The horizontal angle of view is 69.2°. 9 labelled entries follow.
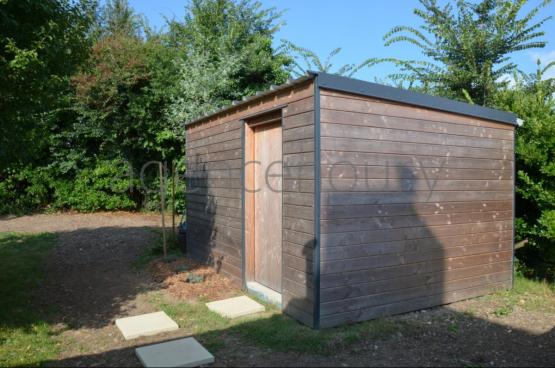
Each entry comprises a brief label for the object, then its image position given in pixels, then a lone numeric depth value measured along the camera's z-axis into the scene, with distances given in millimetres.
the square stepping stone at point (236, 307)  4726
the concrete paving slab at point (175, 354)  3334
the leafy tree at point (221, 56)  11375
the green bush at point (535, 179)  5824
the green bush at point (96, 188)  12586
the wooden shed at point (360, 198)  4137
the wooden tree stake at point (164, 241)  7482
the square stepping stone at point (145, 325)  4184
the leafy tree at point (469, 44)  9914
